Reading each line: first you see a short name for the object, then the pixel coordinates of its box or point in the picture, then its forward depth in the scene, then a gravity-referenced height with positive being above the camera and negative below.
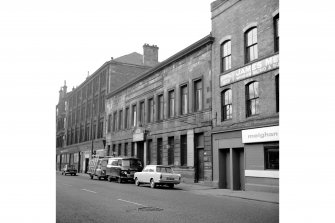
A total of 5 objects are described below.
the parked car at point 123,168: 26.78 -2.16
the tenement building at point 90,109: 45.88 +4.77
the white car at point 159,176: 21.91 -2.30
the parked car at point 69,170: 40.56 -3.43
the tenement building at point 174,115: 24.67 +2.27
